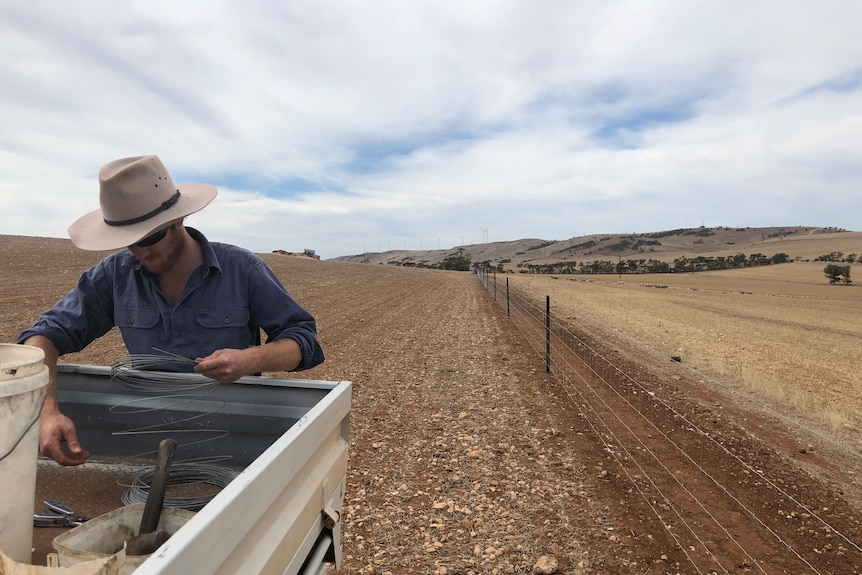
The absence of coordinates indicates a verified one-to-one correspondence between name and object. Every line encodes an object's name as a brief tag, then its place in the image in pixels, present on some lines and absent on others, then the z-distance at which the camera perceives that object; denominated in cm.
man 237
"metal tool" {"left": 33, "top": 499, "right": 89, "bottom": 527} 216
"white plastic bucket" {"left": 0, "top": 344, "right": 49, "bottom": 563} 146
